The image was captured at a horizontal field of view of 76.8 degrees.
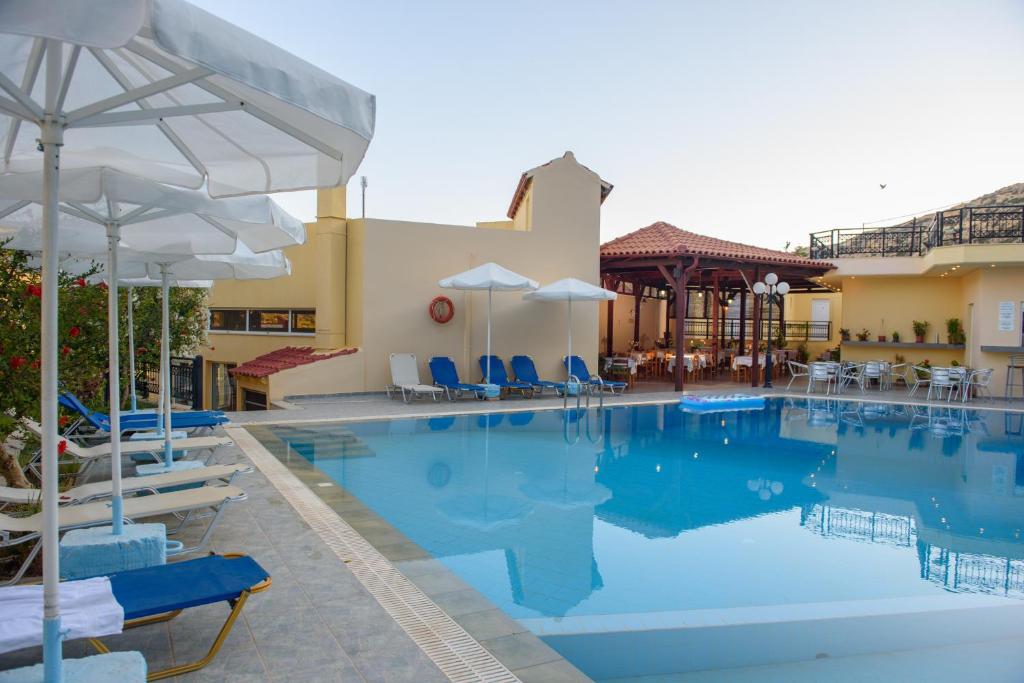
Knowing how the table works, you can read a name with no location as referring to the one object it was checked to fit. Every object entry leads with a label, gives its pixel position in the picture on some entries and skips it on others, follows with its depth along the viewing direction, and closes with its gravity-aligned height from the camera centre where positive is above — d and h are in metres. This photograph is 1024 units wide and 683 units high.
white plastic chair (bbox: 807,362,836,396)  15.97 -1.08
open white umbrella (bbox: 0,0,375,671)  1.89 +0.86
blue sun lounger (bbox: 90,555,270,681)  2.82 -1.24
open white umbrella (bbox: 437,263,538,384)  12.95 +0.91
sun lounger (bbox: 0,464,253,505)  4.29 -1.21
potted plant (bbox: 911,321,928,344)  18.52 +0.02
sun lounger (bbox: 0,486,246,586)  3.64 -1.20
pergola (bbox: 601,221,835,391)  16.20 +1.73
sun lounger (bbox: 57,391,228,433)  7.00 -1.18
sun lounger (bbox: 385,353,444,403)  13.57 -1.12
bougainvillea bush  4.19 -0.20
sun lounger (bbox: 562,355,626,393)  15.23 -1.21
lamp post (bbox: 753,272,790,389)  16.11 +1.01
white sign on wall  16.19 +0.39
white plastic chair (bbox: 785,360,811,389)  21.28 -1.36
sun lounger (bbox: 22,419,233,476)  5.91 -1.22
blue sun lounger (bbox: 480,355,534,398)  14.16 -1.20
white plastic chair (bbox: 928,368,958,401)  15.27 -1.16
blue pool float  13.89 -1.65
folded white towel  2.46 -1.19
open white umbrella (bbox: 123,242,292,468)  5.45 +0.53
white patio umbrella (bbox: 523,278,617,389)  13.87 +0.74
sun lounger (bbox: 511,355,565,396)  14.77 -1.07
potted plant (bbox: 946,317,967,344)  17.78 -0.05
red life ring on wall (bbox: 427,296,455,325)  14.57 +0.34
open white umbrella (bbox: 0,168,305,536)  3.39 +0.67
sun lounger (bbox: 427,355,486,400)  13.50 -1.15
